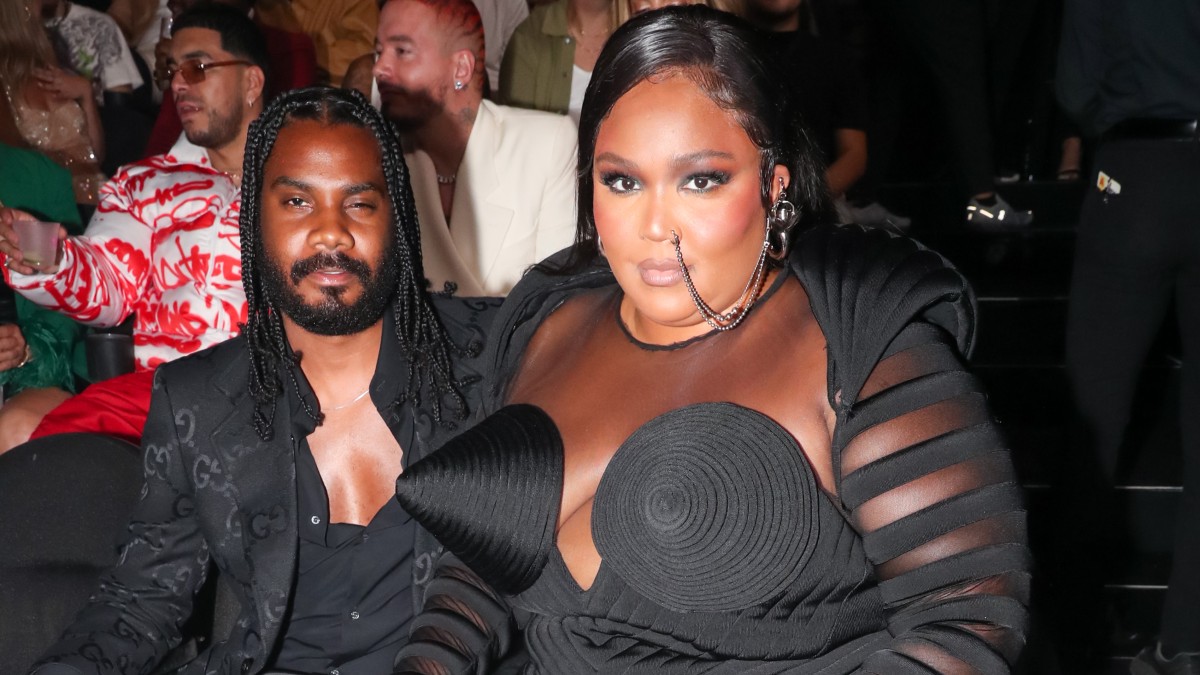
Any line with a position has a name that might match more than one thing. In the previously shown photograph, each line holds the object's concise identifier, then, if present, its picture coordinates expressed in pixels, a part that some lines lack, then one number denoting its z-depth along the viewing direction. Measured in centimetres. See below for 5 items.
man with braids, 205
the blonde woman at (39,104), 390
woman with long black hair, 138
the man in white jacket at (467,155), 326
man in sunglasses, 289
